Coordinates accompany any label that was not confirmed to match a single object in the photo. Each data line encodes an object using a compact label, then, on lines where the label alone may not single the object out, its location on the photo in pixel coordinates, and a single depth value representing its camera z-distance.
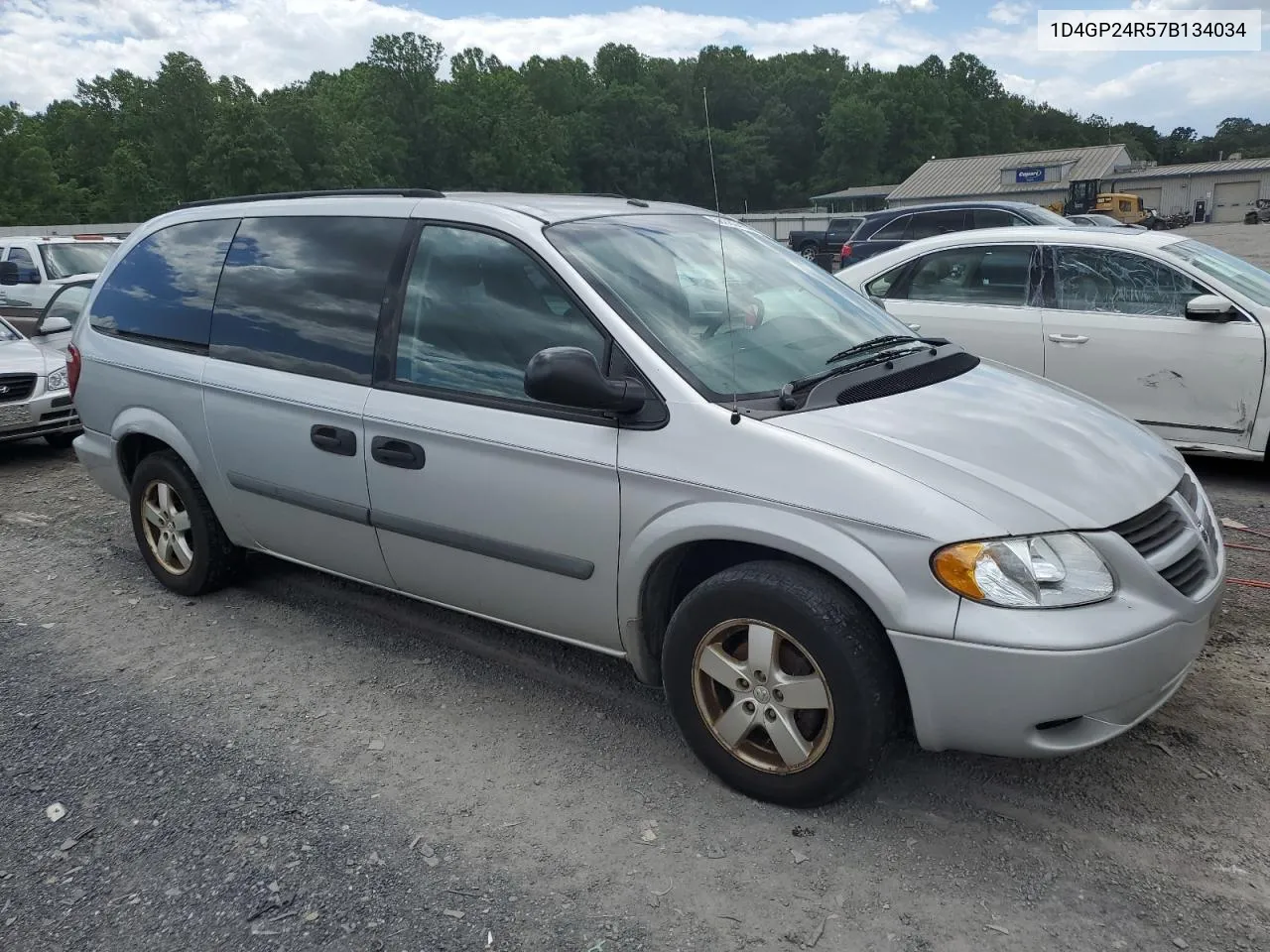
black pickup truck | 31.66
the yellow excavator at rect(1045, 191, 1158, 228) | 51.12
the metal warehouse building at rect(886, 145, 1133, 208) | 74.00
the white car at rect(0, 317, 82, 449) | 8.02
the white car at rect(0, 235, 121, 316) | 12.77
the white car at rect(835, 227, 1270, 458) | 5.84
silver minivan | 2.63
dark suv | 14.00
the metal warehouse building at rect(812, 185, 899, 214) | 88.31
